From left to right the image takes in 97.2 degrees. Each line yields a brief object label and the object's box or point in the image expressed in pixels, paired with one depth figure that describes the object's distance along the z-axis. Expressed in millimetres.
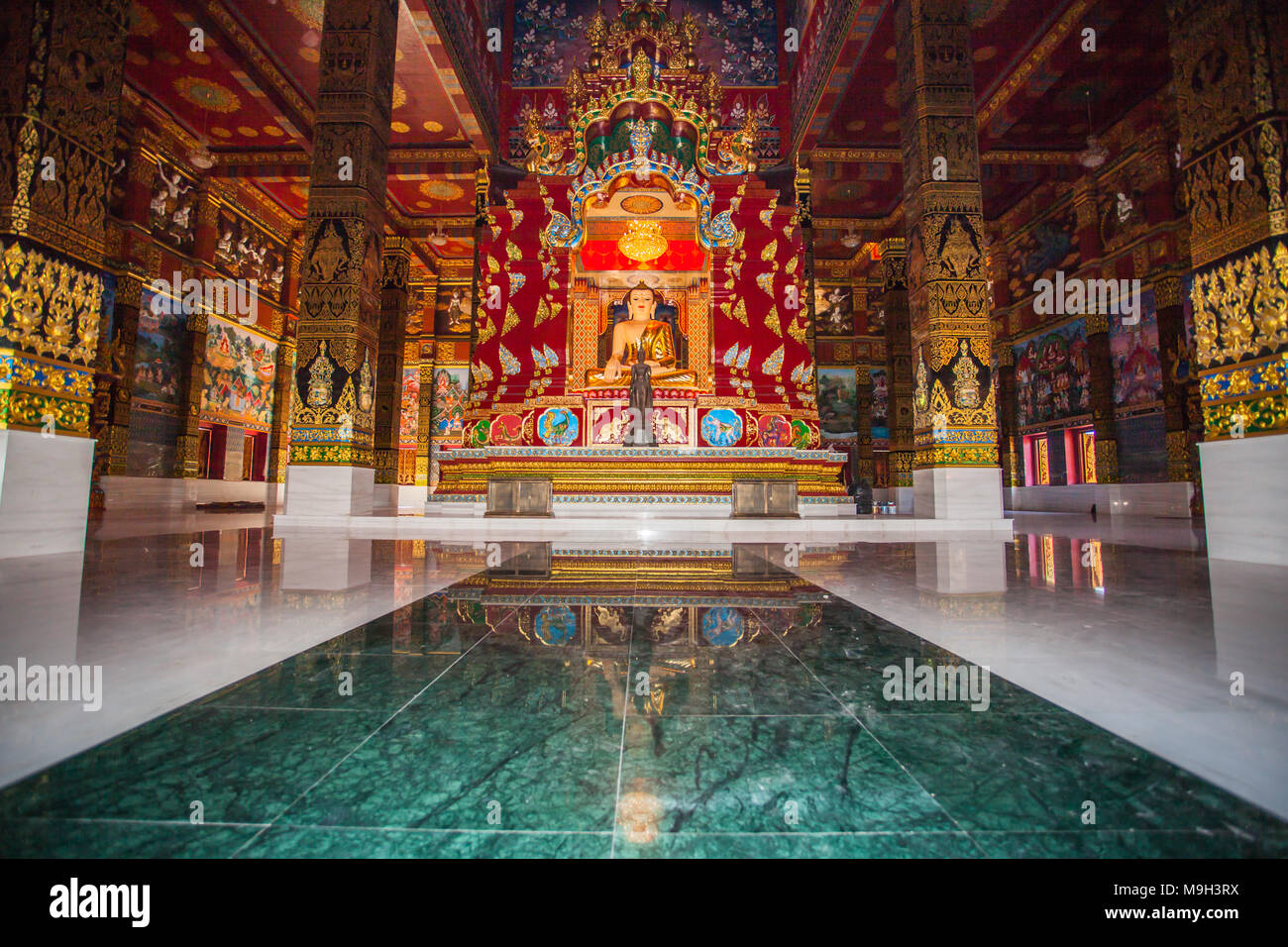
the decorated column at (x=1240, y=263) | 4754
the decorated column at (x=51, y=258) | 4801
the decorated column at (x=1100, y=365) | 14672
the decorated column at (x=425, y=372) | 20062
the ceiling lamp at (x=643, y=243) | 12758
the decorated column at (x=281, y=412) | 17297
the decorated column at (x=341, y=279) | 8484
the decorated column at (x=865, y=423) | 20344
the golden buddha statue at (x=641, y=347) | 12352
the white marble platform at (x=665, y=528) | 7266
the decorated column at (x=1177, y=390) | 12672
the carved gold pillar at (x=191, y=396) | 14258
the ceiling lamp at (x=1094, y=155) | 12984
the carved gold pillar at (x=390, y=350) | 16719
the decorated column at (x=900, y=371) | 17297
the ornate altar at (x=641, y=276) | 12195
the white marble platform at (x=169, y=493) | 12547
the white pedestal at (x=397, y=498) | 15930
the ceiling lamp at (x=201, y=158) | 13305
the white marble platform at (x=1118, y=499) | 12891
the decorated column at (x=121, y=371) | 12539
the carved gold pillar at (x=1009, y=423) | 18438
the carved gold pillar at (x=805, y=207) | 13031
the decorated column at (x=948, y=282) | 8039
